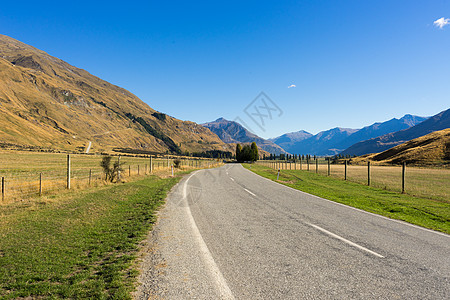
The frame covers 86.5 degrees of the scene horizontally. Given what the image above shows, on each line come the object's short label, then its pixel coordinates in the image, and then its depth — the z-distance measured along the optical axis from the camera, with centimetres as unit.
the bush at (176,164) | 4130
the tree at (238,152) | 12124
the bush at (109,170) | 1844
